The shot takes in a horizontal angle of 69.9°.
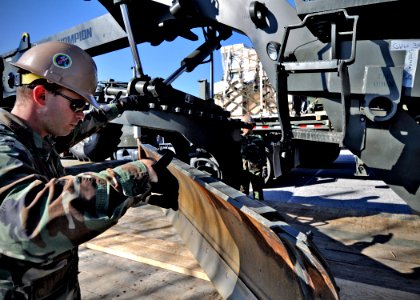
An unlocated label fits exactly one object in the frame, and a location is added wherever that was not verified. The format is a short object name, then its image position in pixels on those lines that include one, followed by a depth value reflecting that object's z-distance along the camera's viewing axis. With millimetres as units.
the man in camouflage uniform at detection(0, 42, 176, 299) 957
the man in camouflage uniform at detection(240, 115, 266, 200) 6691
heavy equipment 1502
